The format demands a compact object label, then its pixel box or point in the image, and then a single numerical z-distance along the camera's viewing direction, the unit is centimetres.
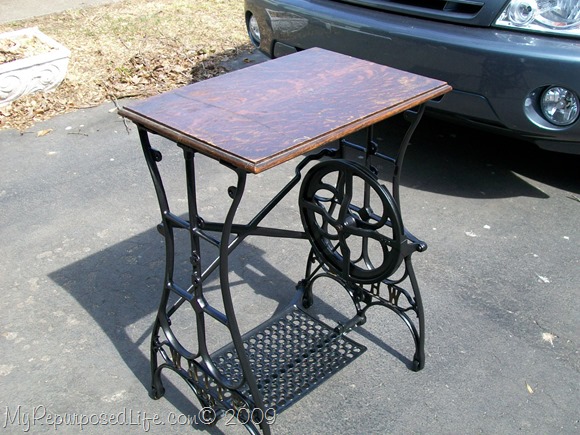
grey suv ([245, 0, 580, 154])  309
